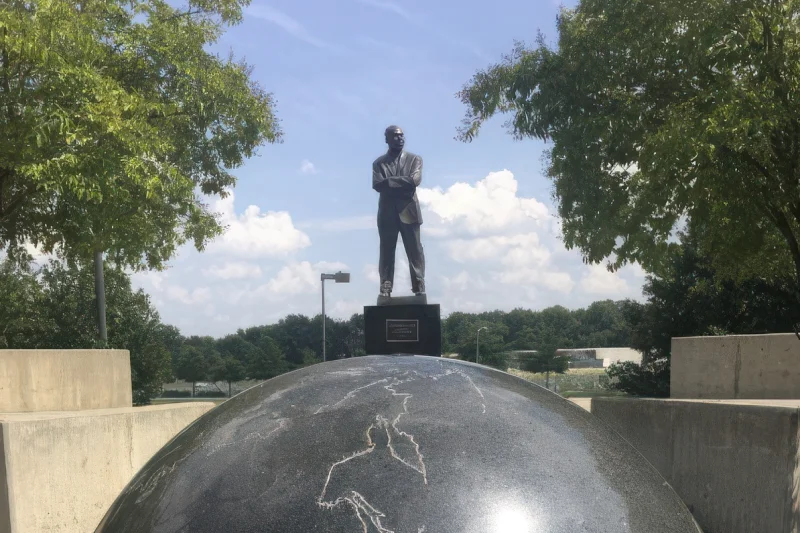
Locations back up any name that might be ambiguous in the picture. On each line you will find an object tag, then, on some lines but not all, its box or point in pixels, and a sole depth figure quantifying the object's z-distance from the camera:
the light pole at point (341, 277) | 22.04
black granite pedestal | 12.54
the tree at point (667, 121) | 11.30
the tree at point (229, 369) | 57.50
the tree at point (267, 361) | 51.03
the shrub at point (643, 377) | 35.78
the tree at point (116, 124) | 13.41
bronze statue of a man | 13.96
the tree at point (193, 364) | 60.94
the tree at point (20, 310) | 29.40
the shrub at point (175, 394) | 61.50
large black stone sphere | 2.31
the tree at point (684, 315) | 28.98
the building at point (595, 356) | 67.75
